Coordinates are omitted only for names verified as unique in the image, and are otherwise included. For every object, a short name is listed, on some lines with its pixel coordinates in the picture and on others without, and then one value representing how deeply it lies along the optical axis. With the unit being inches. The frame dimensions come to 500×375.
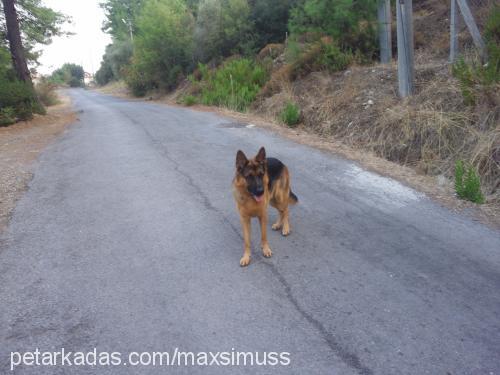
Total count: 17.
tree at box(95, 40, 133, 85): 1995.6
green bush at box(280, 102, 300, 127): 462.0
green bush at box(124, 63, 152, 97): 1417.3
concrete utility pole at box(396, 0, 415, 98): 348.2
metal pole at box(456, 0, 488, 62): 311.6
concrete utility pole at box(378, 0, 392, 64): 478.6
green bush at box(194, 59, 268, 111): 661.3
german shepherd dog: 147.6
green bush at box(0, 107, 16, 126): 618.8
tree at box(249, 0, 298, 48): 892.0
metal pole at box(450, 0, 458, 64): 340.7
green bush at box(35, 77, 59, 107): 1161.6
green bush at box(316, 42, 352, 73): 511.2
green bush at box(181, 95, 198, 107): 844.0
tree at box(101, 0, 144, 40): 2605.8
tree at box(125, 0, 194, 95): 1199.6
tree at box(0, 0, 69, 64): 756.4
